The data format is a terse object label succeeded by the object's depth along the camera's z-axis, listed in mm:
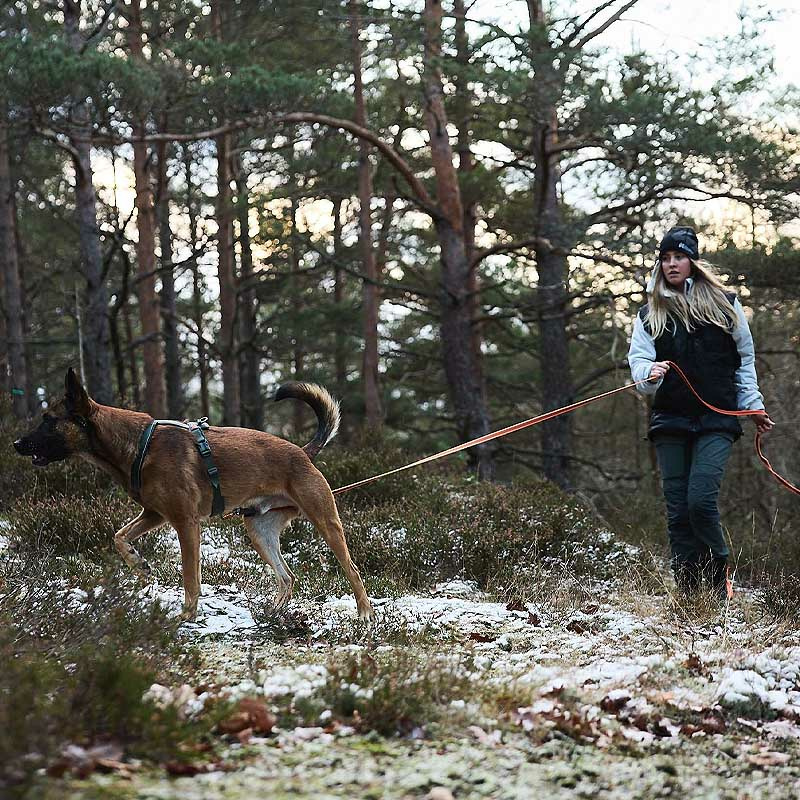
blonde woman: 5941
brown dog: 5684
